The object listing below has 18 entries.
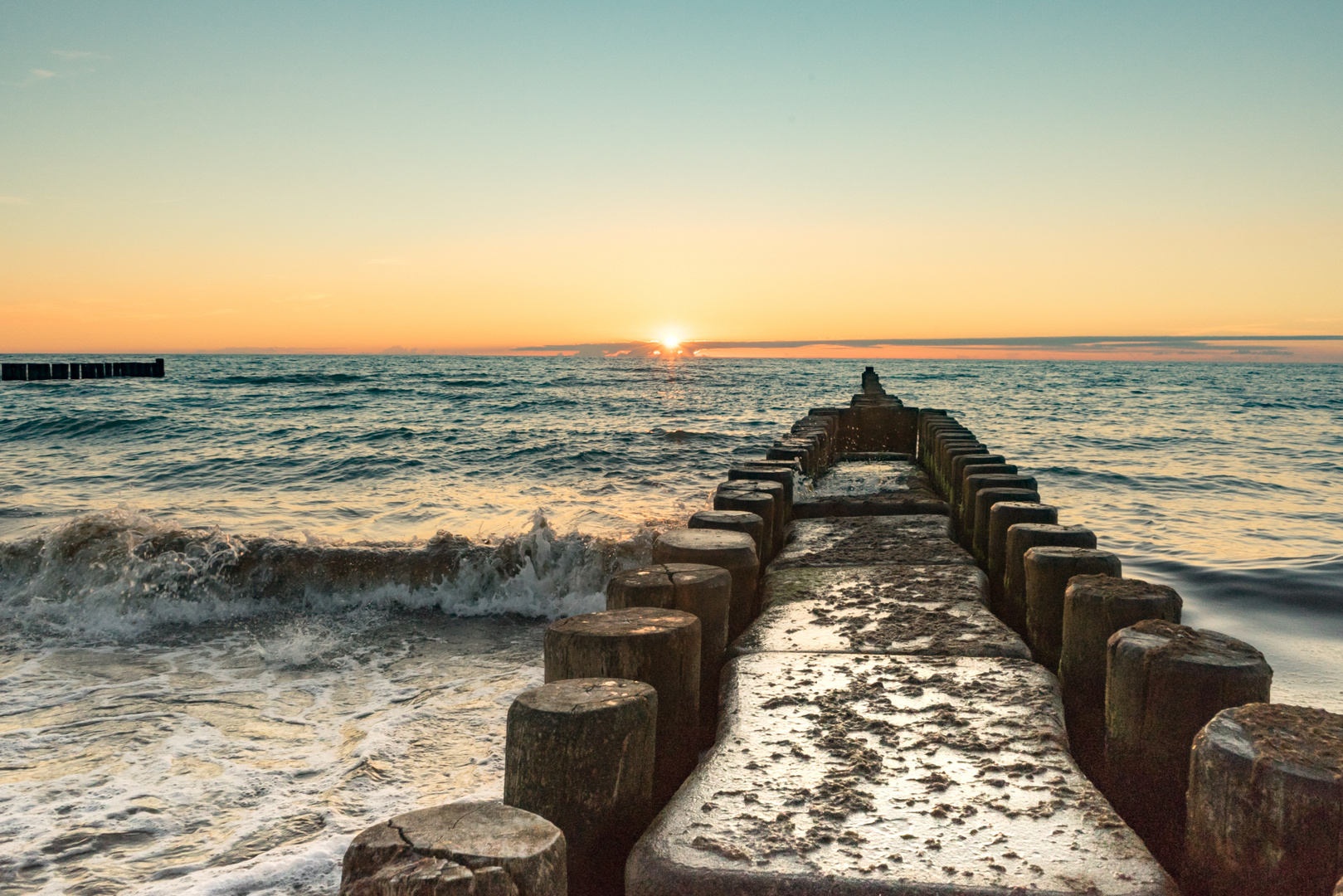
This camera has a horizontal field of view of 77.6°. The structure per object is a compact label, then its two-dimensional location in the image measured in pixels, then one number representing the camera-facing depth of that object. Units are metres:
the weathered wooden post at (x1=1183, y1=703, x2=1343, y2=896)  1.57
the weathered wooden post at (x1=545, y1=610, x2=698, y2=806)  2.36
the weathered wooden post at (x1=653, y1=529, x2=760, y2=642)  3.47
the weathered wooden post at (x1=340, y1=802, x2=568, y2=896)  1.46
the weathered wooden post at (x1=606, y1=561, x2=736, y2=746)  2.85
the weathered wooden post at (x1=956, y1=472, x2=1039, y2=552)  5.21
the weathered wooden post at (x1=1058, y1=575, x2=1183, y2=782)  2.65
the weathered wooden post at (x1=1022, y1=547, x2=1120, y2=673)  3.27
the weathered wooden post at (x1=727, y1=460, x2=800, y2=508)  5.47
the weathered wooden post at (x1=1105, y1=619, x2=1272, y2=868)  2.08
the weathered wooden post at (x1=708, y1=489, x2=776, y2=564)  4.44
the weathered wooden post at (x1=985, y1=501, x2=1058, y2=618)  4.27
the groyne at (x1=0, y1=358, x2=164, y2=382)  47.91
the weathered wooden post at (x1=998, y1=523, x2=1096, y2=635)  3.59
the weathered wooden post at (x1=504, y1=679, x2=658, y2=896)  1.94
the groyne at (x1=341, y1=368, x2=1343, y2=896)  1.63
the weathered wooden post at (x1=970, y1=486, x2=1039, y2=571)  4.85
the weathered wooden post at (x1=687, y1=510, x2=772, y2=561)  3.99
